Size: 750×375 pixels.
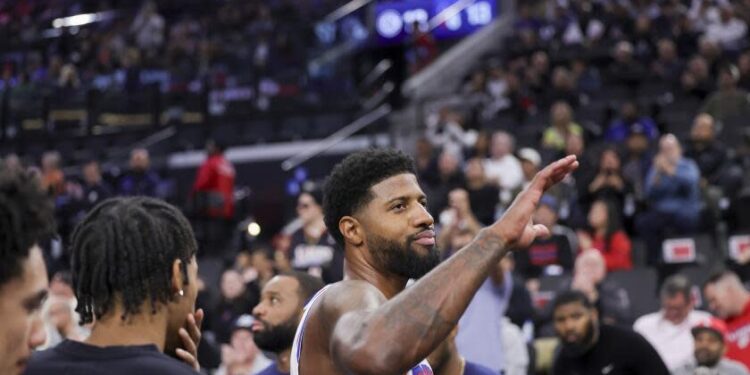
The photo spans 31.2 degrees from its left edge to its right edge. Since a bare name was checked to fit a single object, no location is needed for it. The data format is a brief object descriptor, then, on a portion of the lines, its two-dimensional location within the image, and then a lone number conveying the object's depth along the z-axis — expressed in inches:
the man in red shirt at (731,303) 358.9
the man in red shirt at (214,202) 616.7
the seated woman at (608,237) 462.6
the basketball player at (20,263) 105.3
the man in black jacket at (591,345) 300.0
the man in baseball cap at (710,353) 323.6
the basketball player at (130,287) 126.2
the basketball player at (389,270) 132.1
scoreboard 912.9
